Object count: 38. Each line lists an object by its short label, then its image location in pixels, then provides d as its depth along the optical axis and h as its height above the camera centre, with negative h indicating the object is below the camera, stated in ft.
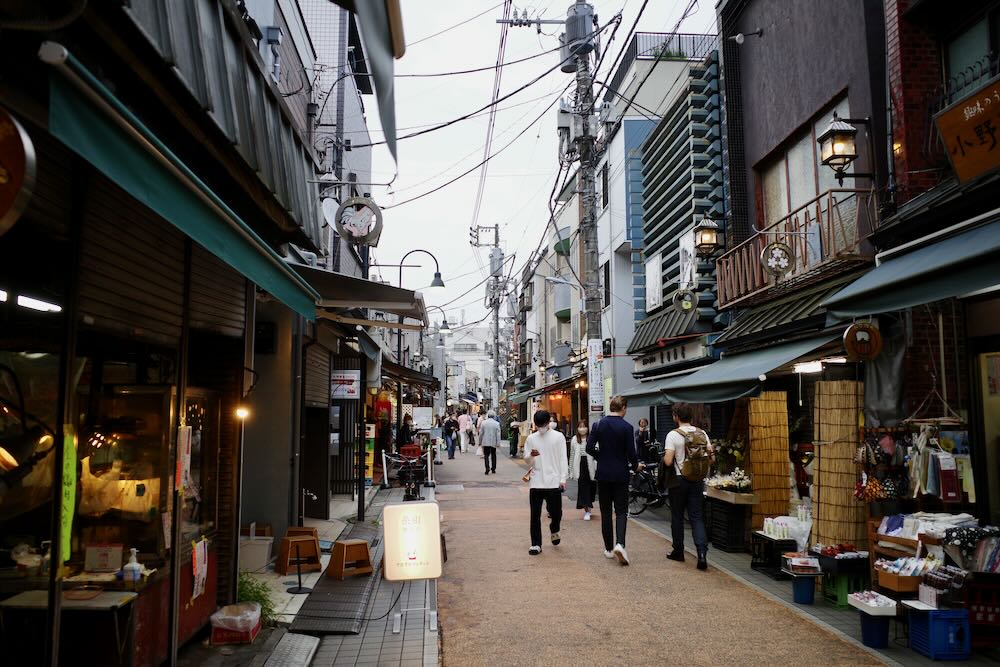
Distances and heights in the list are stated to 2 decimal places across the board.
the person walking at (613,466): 32.19 -2.29
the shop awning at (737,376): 32.04 +1.75
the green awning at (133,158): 8.00 +3.32
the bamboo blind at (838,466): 26.94 -2.03
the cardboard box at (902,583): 20.66 -4.81
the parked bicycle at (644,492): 50.21 -5.45
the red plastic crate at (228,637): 20.65 -6.14
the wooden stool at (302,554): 29.50 -5.54
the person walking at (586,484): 45.80 -4.44
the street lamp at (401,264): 78.27 +14.61
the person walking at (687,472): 31.76 -2.55
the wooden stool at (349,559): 29.43 -5.77
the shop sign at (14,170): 8.14 +2.75
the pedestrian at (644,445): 63.26 -2.80
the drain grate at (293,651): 19.25 -6.39
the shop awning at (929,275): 19.21 +3.91
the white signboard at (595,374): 59.00 +3.16
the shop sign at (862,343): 28.66 +2.66
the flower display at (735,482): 34.47 -3.29
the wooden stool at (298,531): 31.10 -4.86
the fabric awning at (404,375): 64.81 +3.98
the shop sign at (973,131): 23.12 +9.08
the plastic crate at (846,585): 24.66 -5.78
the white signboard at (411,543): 22.39 -3.89
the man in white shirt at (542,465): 34.22 -2.37
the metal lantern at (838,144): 31.89 +11.53
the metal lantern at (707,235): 48.91 +11.72
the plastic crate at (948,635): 19.27 -5.83
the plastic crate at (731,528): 34.65 -5.42
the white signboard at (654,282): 65.92 +11.99
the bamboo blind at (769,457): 34.32 -2.09
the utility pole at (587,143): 56.03 +21.51
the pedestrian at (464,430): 137.49 -2.92
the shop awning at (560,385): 93.28 +4.01
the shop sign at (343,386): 47.70 +1.91
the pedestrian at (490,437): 80.43 -2.52
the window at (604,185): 94.69 +29.38
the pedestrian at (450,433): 110.86 -2.85
